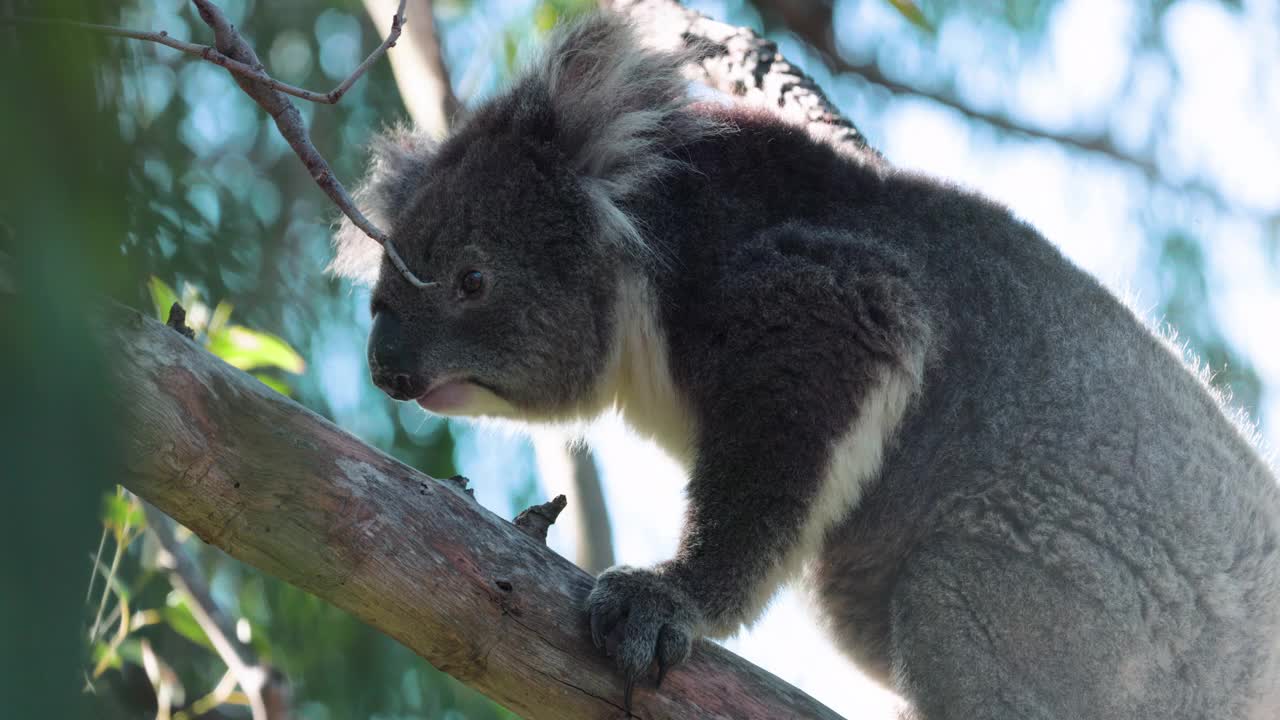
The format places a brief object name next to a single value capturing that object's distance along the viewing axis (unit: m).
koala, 5.52
